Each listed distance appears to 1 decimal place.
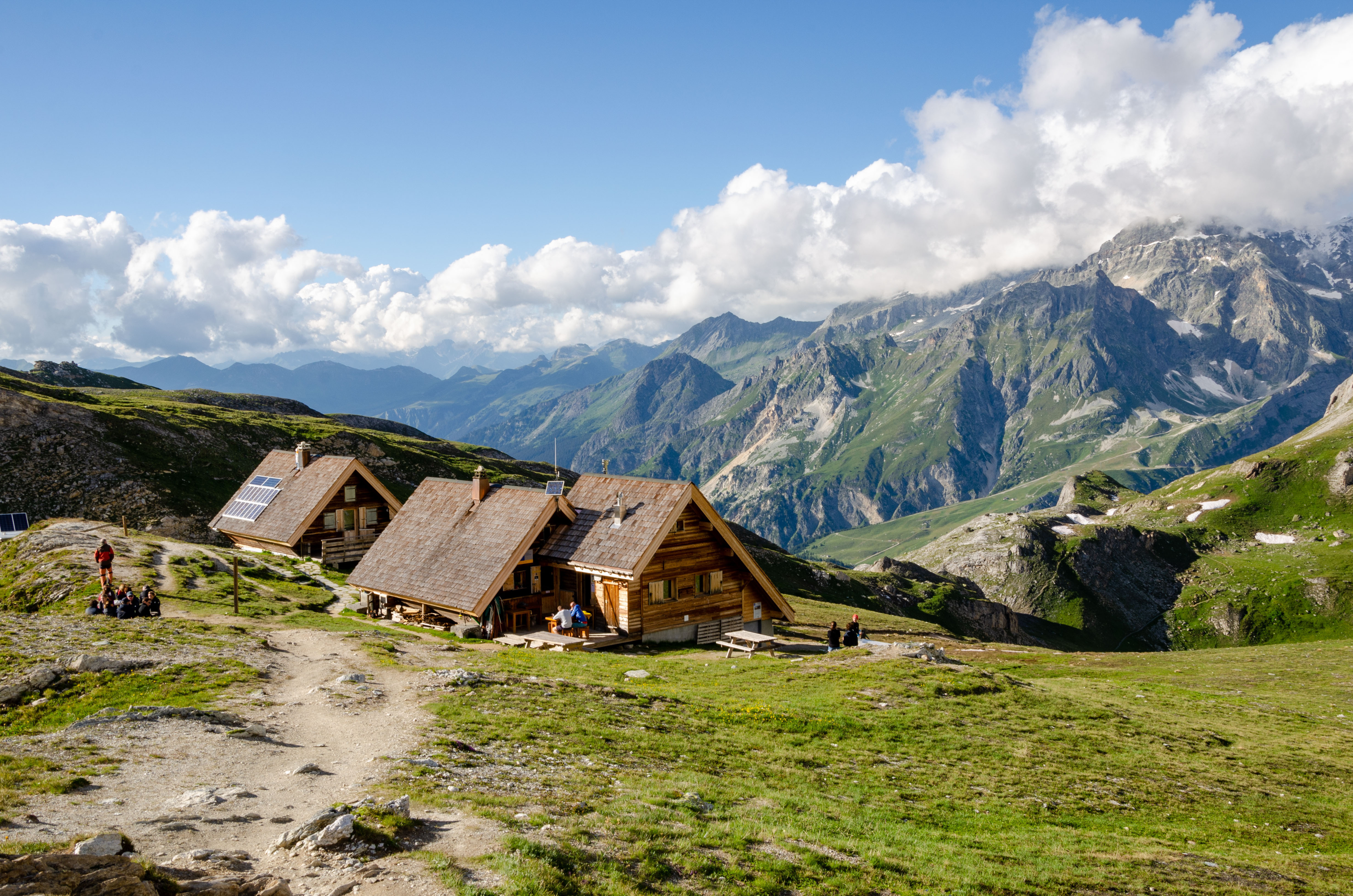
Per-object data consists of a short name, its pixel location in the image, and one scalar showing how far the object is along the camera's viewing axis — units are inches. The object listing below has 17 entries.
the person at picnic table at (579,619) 1592.0
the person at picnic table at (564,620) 1592.0
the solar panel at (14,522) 1969.7
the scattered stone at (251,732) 728.3
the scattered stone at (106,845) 406.6
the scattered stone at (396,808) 521.0
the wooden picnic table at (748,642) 1609.3
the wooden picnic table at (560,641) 1531.7
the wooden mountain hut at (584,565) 1627.7
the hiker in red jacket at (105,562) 1393.9
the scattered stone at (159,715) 729.6
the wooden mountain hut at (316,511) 2290.8
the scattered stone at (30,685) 793.6
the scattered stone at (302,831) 469.4
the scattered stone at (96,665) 889.5
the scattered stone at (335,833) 460.1
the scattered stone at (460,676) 997.0
